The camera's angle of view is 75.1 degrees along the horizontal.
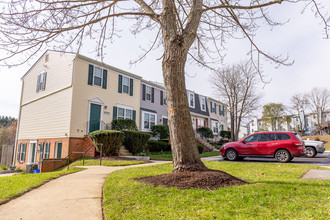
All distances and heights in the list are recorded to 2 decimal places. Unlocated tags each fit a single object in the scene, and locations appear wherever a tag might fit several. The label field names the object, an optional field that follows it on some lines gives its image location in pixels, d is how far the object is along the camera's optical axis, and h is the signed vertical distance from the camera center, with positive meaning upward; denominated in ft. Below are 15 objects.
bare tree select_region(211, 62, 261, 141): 75.51 +17.19
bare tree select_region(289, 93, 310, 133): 150.85 +27.98
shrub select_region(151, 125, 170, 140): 64.95 +3.43
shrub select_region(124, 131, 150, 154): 49.26 +0.28
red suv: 34.35 -0.58
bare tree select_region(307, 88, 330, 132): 144.75 +25.64
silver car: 43.32 -0.91
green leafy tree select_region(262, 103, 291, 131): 155.53 +20.33
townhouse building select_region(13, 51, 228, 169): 49.47 +10.22
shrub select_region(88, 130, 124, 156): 42.11 +0.40
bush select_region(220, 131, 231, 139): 102.68 +4.41
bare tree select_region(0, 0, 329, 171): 16.48 +8.32
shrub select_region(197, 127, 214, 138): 82.95 +4.10
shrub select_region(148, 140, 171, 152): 58.85 -0.98
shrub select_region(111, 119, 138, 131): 53.51 +4.40
